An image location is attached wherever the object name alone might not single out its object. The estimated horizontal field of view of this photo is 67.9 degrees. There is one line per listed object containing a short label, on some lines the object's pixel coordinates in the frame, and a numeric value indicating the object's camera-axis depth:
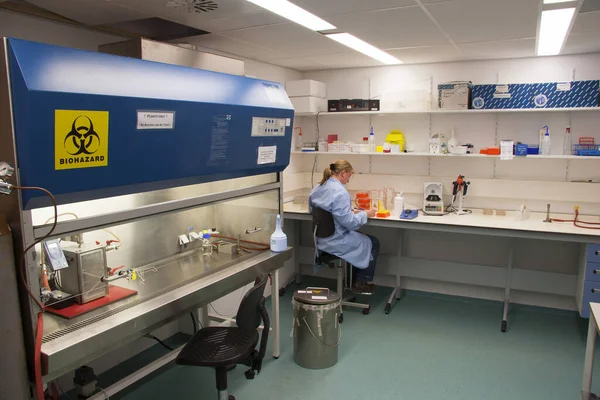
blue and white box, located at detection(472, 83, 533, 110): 3.71
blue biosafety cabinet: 1.42
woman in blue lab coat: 3.37
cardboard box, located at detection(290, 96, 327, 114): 4.17
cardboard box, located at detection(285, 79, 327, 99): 4.16
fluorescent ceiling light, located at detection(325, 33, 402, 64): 2.85
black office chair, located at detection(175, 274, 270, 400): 2.01
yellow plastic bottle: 4.20
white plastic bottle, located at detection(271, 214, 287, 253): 2.82
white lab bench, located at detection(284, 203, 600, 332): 3.12
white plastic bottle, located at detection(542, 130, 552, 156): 3.64
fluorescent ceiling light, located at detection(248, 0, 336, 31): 2.04
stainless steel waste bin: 2.87
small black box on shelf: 4.14
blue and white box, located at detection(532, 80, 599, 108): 3.48
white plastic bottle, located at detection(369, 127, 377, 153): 4.25
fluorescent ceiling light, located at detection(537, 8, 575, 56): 2.22
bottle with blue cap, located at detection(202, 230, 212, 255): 2.80
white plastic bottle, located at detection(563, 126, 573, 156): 3.67
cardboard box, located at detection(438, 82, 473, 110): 3.80
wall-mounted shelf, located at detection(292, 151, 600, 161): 3.52
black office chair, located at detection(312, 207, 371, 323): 3.42
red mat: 1.80
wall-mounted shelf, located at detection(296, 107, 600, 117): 3.51
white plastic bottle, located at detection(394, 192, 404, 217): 3.85
